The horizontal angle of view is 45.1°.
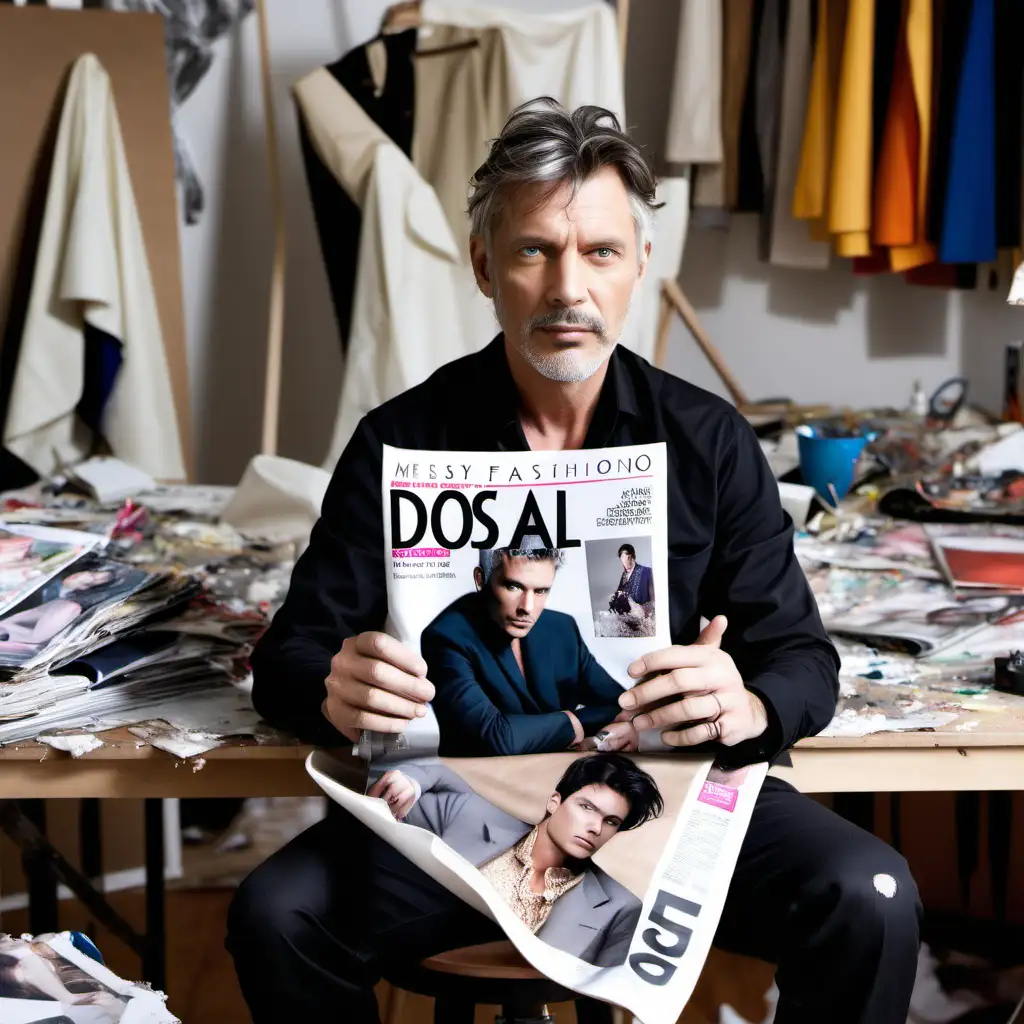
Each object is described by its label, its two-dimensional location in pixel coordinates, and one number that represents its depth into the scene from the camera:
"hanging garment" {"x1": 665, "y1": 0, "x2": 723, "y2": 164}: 2.94
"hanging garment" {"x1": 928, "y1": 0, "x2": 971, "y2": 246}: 2.72
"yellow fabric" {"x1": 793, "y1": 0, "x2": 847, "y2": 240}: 2.85
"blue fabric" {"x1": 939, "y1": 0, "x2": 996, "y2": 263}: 2.66
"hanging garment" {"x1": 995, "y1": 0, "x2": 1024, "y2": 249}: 2.68
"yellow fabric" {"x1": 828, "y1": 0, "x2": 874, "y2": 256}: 2.76
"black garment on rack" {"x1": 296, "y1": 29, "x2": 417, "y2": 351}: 2.61
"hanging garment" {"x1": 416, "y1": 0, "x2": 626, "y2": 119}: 2.57
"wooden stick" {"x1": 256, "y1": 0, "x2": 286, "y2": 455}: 2.76
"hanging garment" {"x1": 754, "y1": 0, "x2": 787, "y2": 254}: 2.93
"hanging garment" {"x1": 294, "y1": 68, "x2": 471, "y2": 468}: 2.47
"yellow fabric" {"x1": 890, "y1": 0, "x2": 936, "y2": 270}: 2.68
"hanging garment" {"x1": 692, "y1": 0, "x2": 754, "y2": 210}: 2.96
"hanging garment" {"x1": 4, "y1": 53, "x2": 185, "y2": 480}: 2.53
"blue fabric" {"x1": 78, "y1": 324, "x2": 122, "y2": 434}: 2.59
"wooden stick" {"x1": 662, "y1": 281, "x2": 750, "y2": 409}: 2.80
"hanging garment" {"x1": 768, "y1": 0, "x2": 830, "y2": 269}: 2.93
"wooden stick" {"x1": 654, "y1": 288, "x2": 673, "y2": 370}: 2.96
